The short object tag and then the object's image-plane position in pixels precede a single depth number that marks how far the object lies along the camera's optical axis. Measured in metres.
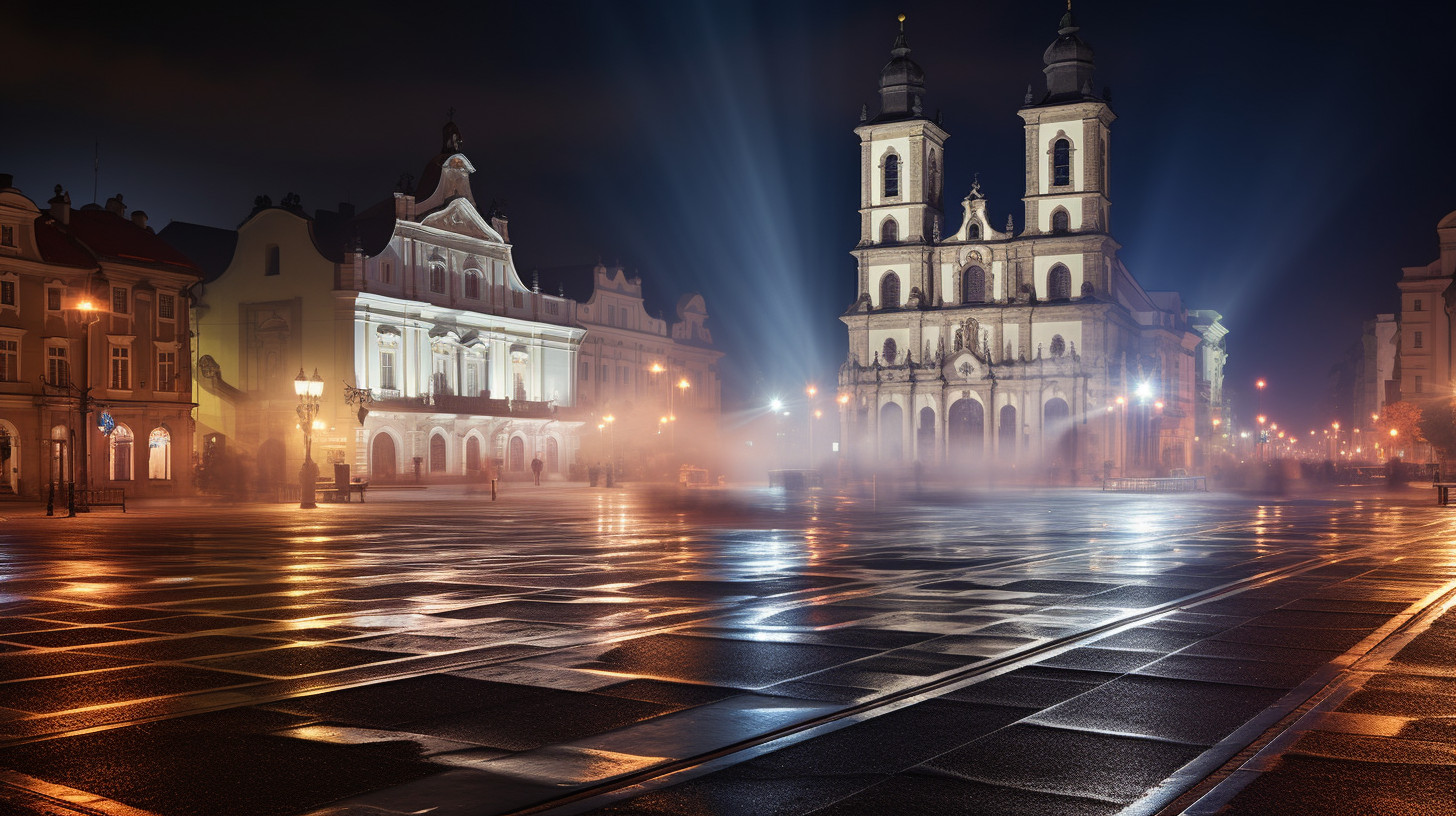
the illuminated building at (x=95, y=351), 49.47
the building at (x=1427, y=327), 103.25
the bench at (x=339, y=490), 45.56
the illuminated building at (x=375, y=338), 67.44
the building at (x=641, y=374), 84.38
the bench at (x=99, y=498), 39.84
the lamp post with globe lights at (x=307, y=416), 41.03
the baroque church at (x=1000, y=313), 86.44
